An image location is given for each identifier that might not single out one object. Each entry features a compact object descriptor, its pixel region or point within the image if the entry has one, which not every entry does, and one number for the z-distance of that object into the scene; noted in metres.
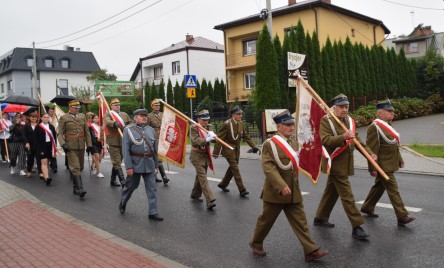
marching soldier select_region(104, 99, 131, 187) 10.38
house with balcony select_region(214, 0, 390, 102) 32.34
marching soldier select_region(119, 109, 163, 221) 7.46
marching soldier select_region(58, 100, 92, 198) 9.42
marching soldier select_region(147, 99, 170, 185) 11.40
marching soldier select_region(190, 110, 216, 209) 8.12
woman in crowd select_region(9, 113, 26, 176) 13.81
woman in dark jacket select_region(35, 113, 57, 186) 11.13
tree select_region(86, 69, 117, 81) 56.47
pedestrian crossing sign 18.11
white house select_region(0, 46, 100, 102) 69.25
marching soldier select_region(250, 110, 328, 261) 5.05
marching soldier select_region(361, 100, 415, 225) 6.56
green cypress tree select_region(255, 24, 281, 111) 21.81
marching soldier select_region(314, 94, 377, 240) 5.92
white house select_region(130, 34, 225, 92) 46.91
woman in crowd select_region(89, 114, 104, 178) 12.34
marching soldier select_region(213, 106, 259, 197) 8.97
